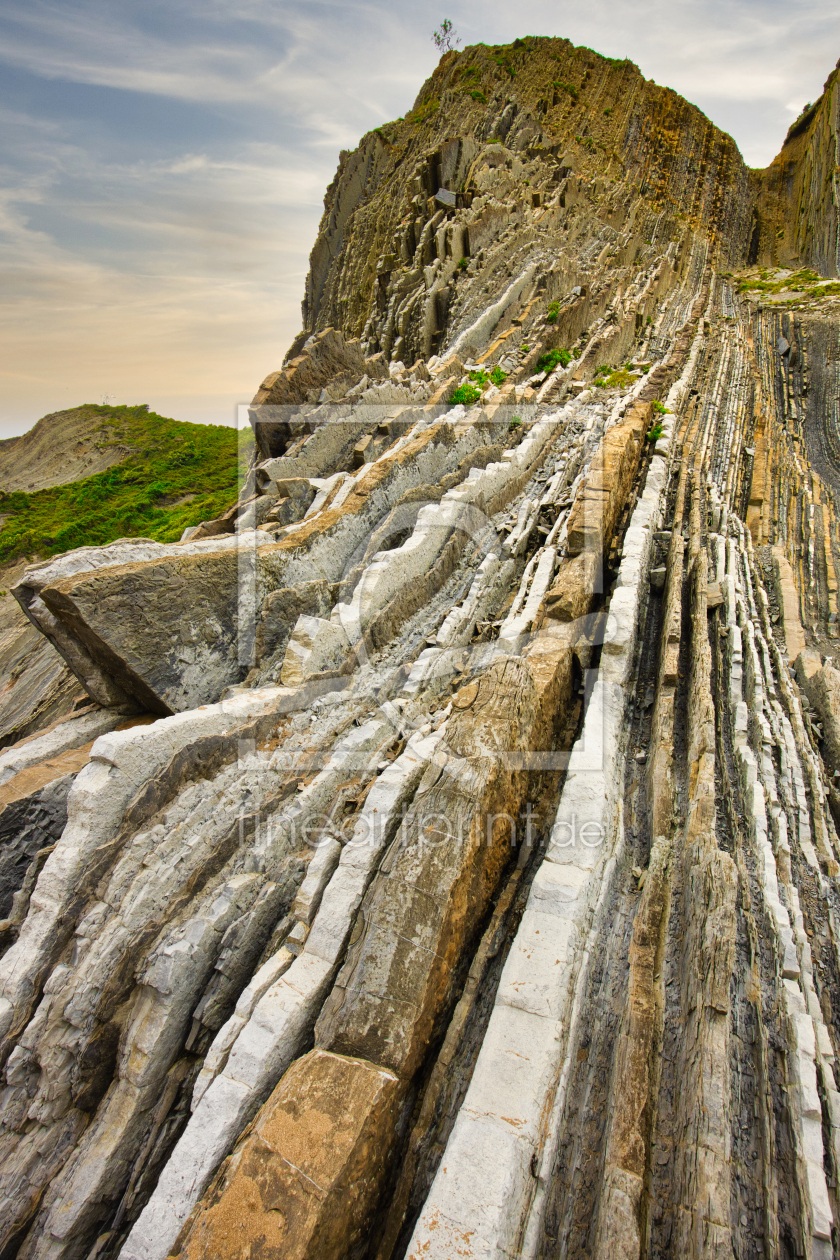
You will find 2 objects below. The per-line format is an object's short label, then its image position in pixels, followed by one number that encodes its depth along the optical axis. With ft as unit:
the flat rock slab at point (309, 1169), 8.45
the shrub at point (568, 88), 102.75
